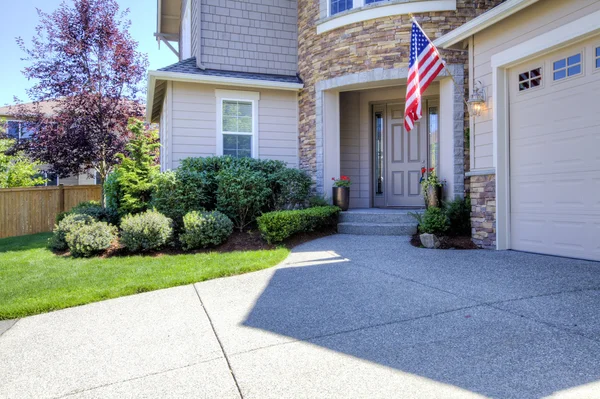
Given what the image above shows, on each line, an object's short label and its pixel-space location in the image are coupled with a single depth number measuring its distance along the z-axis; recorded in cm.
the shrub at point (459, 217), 698
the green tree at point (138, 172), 800
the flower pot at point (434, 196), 745
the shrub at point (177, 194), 743
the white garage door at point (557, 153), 488
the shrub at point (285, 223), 668
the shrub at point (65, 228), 726
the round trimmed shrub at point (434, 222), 664
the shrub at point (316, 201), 824
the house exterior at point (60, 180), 1871
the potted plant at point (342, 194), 829
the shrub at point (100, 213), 844
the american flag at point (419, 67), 646
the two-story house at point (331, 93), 761
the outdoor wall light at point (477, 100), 618
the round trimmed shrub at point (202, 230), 661
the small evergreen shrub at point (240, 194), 752
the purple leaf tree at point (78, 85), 1123
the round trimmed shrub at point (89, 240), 659
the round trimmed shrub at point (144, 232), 652
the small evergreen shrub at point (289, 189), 811
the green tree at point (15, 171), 1525
